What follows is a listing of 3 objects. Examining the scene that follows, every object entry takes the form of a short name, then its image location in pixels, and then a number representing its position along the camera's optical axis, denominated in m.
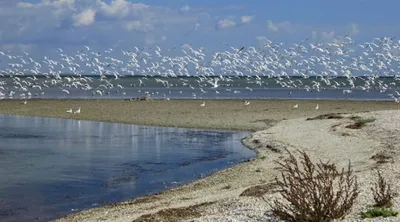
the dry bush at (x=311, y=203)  10.91
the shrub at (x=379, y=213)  11.23
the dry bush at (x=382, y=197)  11.87
